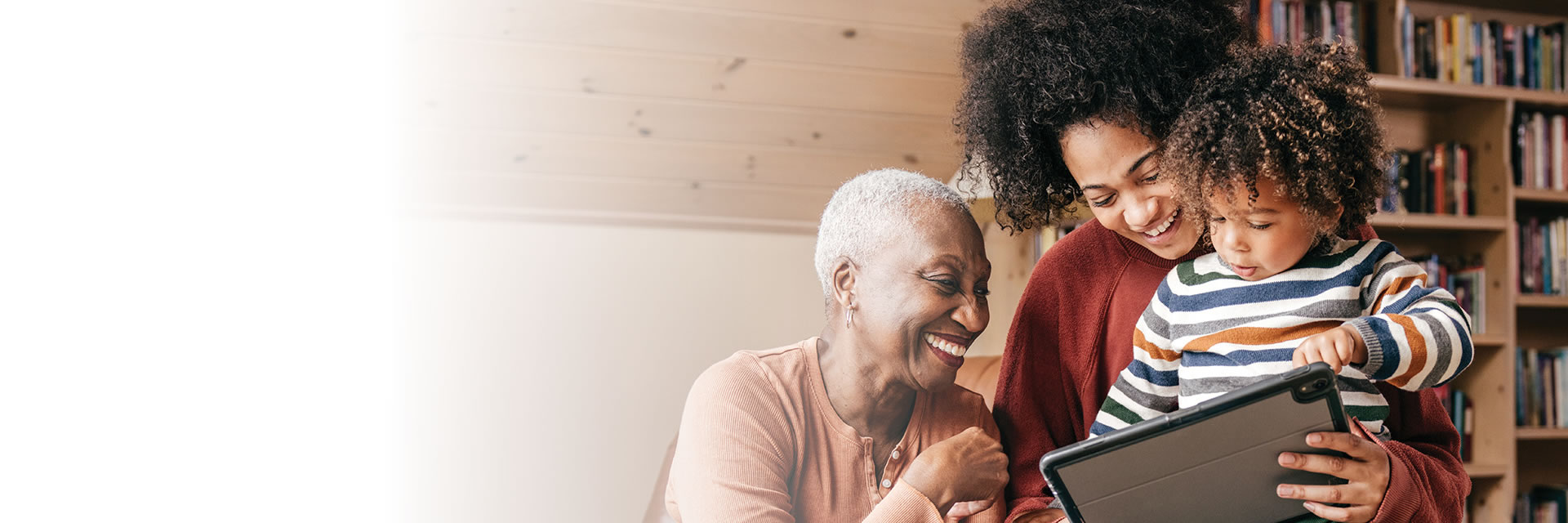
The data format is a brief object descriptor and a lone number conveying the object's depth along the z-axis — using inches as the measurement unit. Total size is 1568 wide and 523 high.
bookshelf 106.1
